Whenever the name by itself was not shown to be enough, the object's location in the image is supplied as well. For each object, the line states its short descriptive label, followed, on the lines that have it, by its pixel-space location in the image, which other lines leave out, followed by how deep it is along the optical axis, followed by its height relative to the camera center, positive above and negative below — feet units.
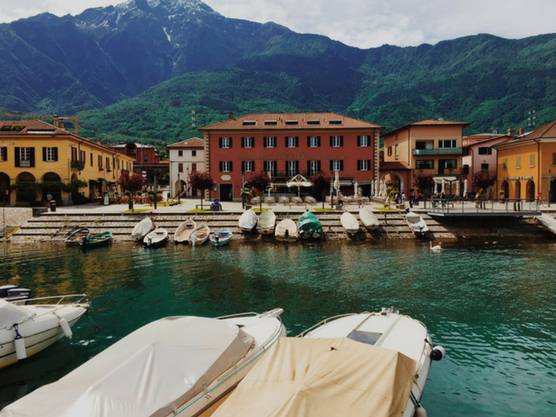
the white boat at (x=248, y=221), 132.67 -7.85
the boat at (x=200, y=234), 123.95 -11.10
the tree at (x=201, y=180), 176.14 +6.07
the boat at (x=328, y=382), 23.34 -10.76
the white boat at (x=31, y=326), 41.37 -12.84
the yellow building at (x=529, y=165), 185.88 +11.50
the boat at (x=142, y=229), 126.93 -9.42
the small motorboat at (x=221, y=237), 120.78 -11.58
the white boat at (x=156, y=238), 120.37 -11.45
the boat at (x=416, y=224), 130.52 -9.35
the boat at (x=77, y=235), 123.95 -10.93
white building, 249.14 +19.21
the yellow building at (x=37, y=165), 177.88 +13.19
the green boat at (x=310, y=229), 128.87 -10.09
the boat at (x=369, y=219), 132.46 -7.74
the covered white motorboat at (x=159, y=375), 24.76 -11.24
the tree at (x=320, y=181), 180.45 +5.18
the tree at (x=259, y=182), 180.86 +5.16
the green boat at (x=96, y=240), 119.24 -11.81
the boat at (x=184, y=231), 125.34 -10.19
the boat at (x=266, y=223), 132.26 -8.53
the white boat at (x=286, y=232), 127.34 -10.84
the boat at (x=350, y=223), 129.90 -8.78
